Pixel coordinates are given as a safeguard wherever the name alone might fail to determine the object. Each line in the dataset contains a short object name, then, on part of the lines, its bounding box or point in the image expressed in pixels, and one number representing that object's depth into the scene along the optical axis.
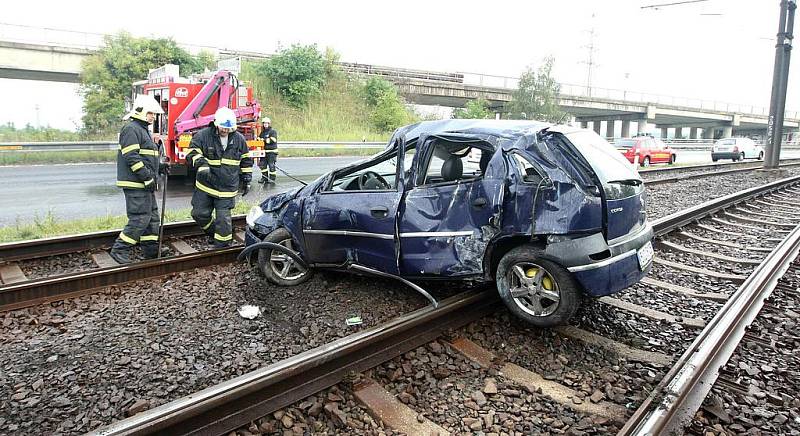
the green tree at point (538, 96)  31.17
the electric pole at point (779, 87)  20.44
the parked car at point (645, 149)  23.98
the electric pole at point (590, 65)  62.69
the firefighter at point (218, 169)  6.24
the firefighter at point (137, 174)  5.98
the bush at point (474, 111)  33.03
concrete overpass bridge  25.70
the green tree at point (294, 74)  28.47
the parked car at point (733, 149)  29.04
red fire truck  12.52
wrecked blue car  3.95
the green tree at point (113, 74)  23.55
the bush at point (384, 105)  30.41
